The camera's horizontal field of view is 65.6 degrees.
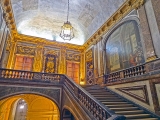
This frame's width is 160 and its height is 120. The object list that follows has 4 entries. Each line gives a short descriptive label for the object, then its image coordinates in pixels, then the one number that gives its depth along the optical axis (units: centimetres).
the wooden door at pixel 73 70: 1138
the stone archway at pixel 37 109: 884
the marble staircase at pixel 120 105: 434
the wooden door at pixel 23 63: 1005
